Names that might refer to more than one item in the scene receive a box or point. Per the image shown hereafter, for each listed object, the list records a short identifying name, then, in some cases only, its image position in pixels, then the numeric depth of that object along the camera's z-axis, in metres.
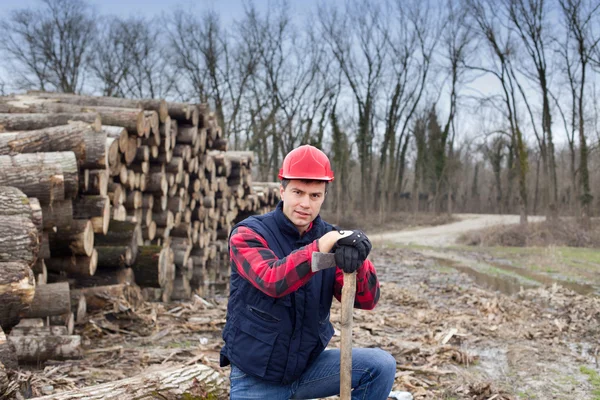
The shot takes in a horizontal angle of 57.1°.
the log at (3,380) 3.40
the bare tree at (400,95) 32.97
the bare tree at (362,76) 33.47
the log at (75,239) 6.23
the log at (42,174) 5.45
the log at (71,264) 6.60
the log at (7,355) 3.87
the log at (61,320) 5.82
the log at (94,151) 6.44
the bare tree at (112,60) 30.91
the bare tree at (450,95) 30.78
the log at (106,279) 7.00
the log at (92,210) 6.56
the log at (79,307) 6.39
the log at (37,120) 7.46
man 2.61
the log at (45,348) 5.03
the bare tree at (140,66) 31.78
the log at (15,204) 4.80
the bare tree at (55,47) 29.45
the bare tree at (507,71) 24.44
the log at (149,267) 7.92
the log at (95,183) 6.69
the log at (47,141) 6.16
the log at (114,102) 9.37
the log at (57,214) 5.84
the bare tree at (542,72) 23.09
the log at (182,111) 10.09
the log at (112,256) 7.28
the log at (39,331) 5.27
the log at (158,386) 3.38
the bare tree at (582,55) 21.70
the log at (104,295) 6.75
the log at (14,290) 4.23
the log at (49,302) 5.48
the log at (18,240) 4.54
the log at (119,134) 7.69
